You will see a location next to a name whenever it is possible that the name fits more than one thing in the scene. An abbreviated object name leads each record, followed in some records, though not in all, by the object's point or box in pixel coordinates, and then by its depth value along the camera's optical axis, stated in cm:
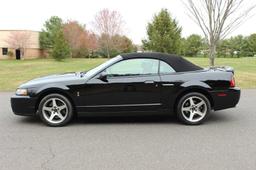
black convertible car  593
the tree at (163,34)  2433
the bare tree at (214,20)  1270
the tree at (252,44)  6812
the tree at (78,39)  5975
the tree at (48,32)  7188
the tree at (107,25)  5216
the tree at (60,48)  4816
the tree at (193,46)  6781
